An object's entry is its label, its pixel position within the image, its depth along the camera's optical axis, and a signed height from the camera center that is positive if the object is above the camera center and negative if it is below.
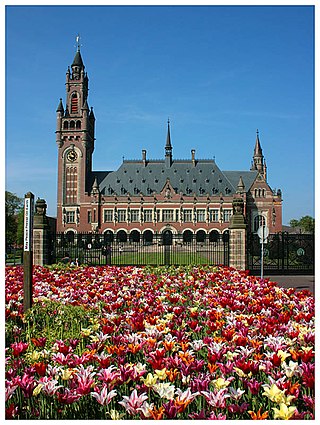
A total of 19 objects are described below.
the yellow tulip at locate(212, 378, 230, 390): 3.18 -1.19
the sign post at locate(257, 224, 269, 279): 15.18 -0.12
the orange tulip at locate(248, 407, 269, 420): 2.71 -1.24
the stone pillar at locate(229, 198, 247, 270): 17.06 -0.37
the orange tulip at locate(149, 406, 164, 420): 2.71 -1.22
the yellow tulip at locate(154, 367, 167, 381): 3.28 -1.16
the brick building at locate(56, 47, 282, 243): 68.06 +5.41
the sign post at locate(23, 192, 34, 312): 6.85 -0.43
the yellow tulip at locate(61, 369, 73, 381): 3.48 -1.24
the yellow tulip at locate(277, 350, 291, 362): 3.84 -1.17
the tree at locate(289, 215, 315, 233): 75.65 +1.34
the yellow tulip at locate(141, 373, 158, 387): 3.21 -1.19
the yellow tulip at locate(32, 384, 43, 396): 3.19 -1.25
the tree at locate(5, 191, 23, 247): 55.46 +2.36
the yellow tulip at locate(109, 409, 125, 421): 2.91 -1.32
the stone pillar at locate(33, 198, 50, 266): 17.41 -0.58
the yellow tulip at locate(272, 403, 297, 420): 2.74 -1.22
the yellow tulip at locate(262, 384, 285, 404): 2.99 -1.20
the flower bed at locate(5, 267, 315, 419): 3.11 -1.26
